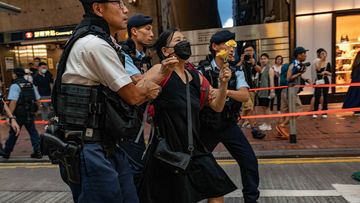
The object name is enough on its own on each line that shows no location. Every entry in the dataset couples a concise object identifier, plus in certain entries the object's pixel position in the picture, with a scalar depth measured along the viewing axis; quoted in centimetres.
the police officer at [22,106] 683
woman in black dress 262
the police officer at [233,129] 346
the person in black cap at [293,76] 738
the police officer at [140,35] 336
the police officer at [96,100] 192
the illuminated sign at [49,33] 1492
